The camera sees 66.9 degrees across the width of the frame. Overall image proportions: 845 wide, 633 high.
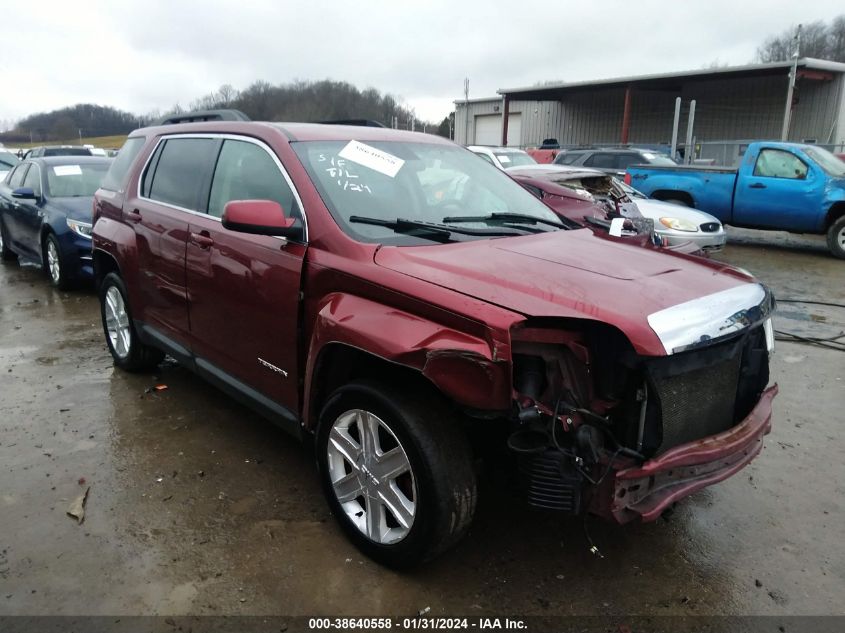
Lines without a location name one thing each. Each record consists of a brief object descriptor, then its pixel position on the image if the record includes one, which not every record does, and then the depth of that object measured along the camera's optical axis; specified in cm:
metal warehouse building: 2728
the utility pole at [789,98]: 2122
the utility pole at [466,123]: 4053
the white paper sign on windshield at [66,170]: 849
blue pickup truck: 1053
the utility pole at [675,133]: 1958
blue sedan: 766
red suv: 233
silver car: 905
